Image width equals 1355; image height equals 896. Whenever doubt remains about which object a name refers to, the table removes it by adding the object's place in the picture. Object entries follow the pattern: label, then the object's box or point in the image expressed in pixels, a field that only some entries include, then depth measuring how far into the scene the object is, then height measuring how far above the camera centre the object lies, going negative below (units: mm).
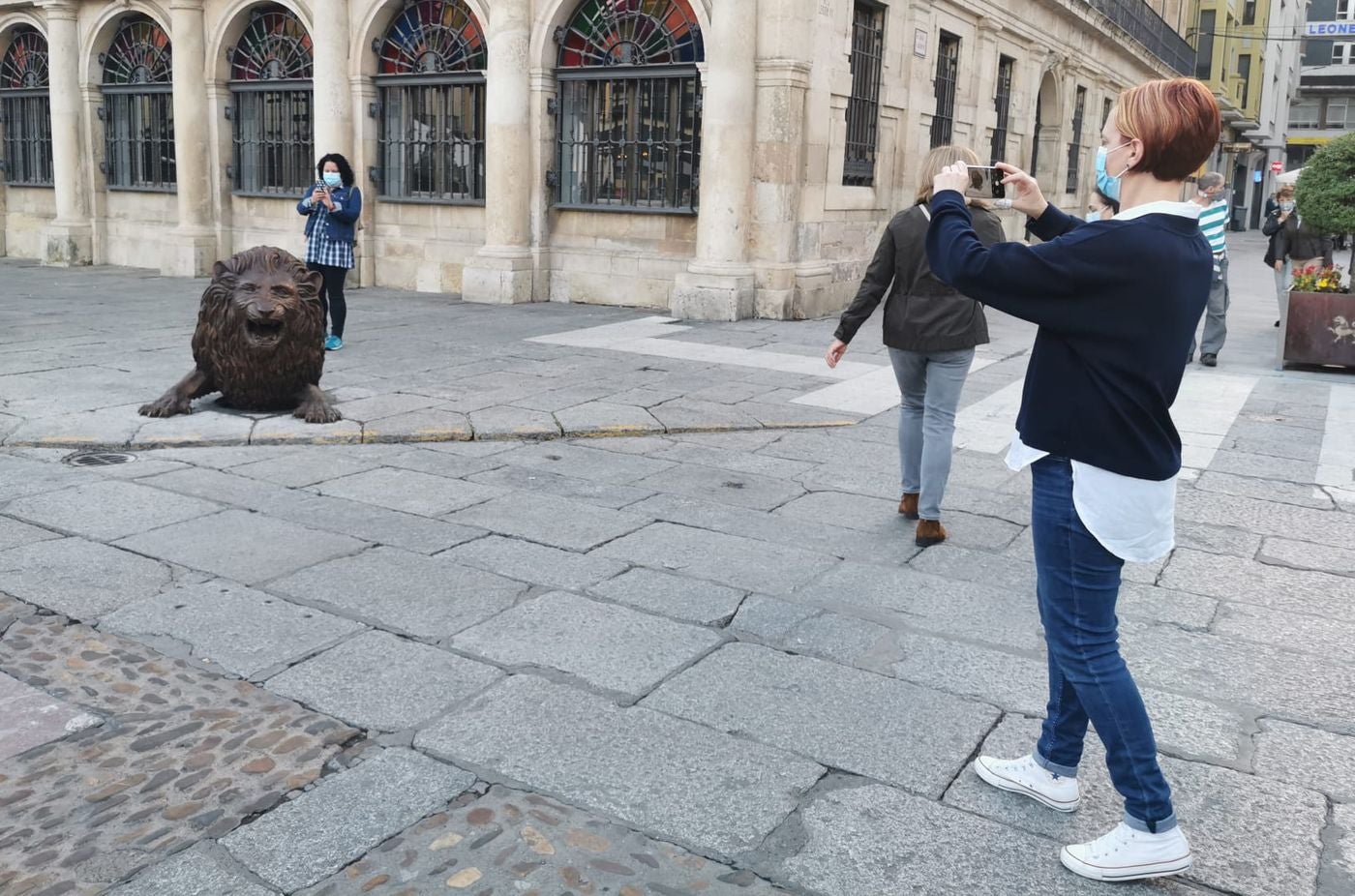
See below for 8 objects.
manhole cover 6393 -1367
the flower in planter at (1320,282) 10883 -387
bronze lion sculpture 7012 -799
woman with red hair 2553 -339
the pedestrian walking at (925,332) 5168 -456
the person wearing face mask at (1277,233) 12328 +37
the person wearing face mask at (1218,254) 10125 -162
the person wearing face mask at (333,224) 9852 -140
